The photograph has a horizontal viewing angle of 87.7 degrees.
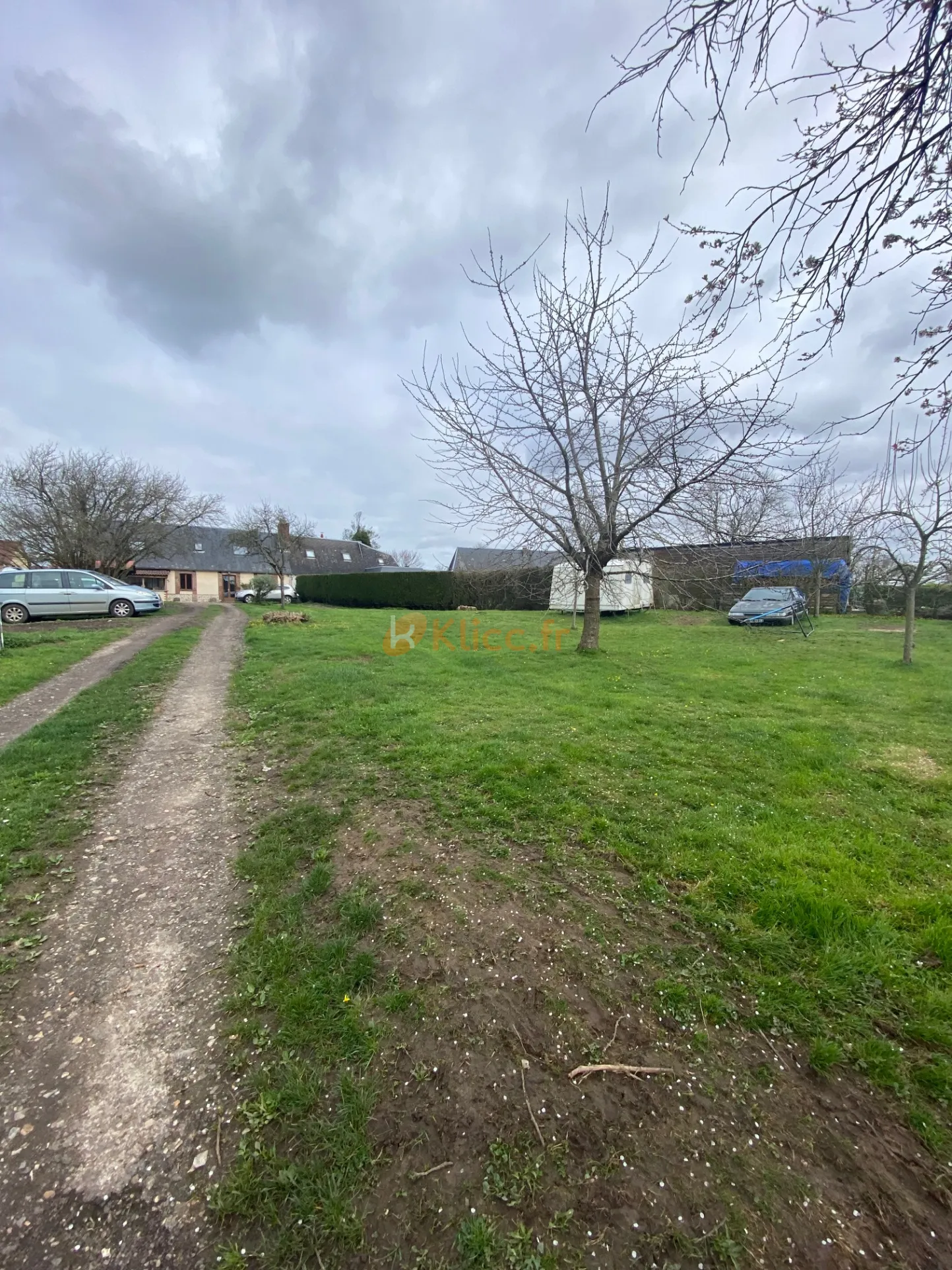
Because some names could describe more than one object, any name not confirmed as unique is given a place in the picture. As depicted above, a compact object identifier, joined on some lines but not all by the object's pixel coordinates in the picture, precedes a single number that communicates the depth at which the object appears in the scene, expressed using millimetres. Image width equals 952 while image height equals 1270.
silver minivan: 14289
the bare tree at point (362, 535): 51750
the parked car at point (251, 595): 34400
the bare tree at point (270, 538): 28672
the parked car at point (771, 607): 14609
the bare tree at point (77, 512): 20172
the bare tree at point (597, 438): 6613
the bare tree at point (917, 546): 9188
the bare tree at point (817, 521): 6875
